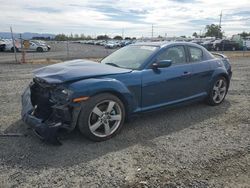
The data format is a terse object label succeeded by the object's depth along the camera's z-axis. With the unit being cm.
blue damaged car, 276
